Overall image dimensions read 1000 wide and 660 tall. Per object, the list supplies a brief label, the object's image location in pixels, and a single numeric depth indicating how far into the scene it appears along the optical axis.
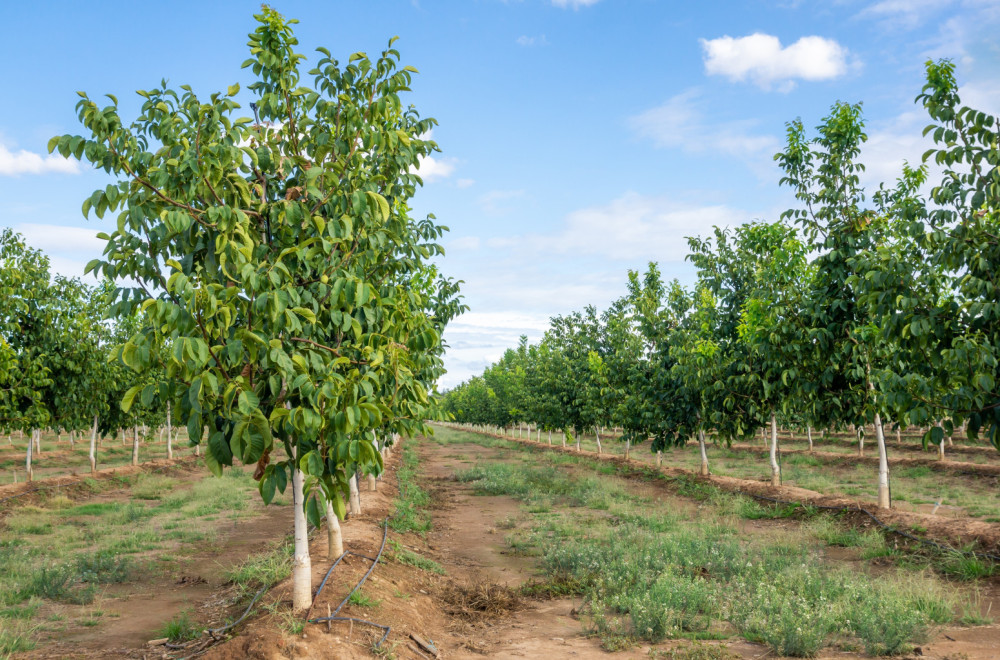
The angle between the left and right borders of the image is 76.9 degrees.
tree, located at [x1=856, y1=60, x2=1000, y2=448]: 7.30
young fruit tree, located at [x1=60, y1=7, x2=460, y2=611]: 4.59
